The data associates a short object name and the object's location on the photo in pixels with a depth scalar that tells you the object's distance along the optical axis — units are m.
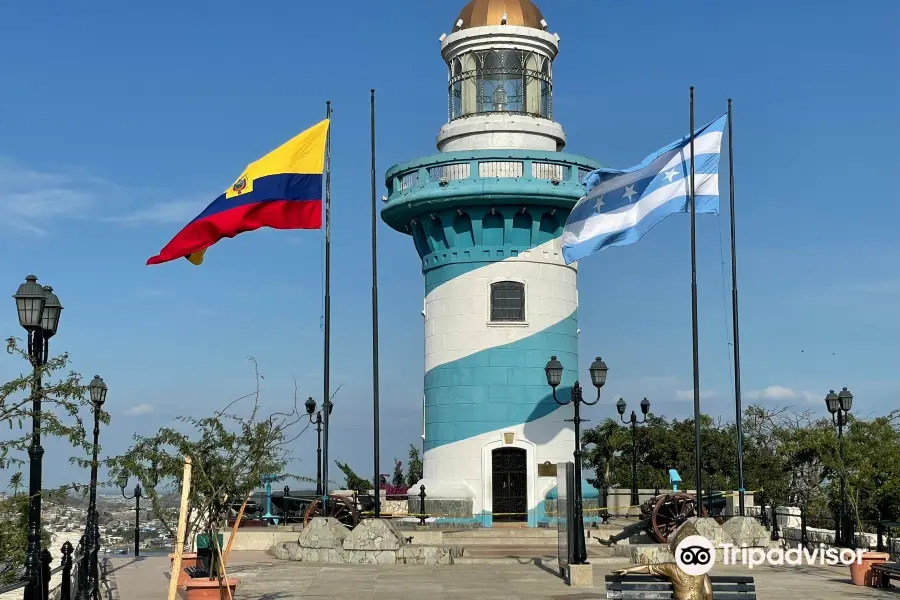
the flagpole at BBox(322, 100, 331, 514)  28.11
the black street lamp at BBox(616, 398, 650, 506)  40.63
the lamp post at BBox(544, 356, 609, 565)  22.70
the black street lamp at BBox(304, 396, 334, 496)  38.39
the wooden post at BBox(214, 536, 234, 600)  16.52
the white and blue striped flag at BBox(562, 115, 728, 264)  27.69
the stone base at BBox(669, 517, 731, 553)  26.83
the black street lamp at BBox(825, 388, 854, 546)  28.06
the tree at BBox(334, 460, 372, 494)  48.22
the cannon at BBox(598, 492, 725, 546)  30.00
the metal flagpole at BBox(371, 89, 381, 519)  27.42
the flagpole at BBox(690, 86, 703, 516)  27.08
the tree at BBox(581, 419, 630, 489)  55.34
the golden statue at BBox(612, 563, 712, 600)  14.31
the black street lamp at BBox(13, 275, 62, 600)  14.93
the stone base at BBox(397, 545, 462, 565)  26.75
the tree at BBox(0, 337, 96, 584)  15.57
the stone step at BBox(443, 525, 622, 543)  32.75
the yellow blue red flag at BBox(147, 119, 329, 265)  25.59
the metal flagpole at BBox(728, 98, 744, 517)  28.44
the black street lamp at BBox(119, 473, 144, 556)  32.41
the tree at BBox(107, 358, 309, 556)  16.56
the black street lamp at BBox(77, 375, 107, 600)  17.41
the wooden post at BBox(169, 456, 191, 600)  15.24
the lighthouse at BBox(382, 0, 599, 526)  35.62
